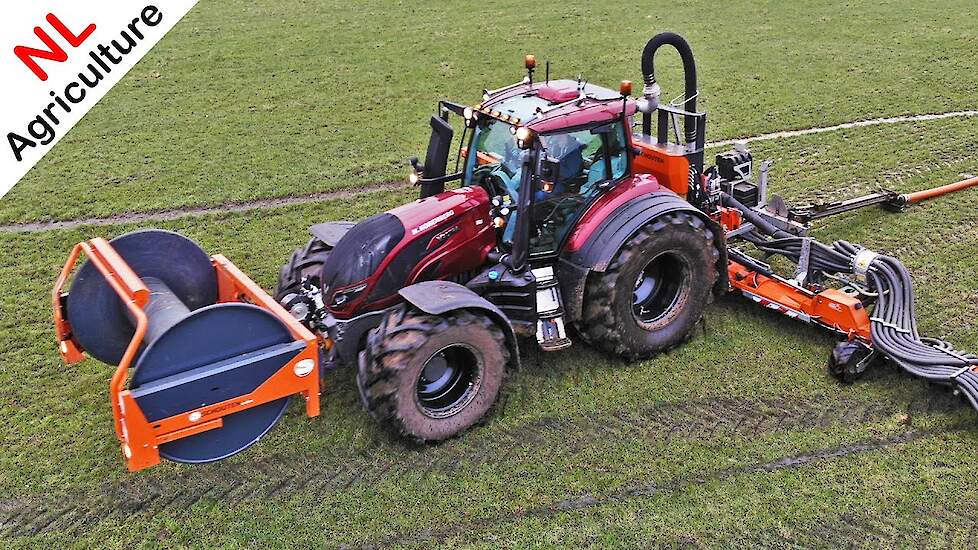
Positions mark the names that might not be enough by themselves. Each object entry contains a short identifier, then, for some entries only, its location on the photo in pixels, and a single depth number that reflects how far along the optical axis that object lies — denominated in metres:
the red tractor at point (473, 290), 4.52
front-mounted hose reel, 4.26
